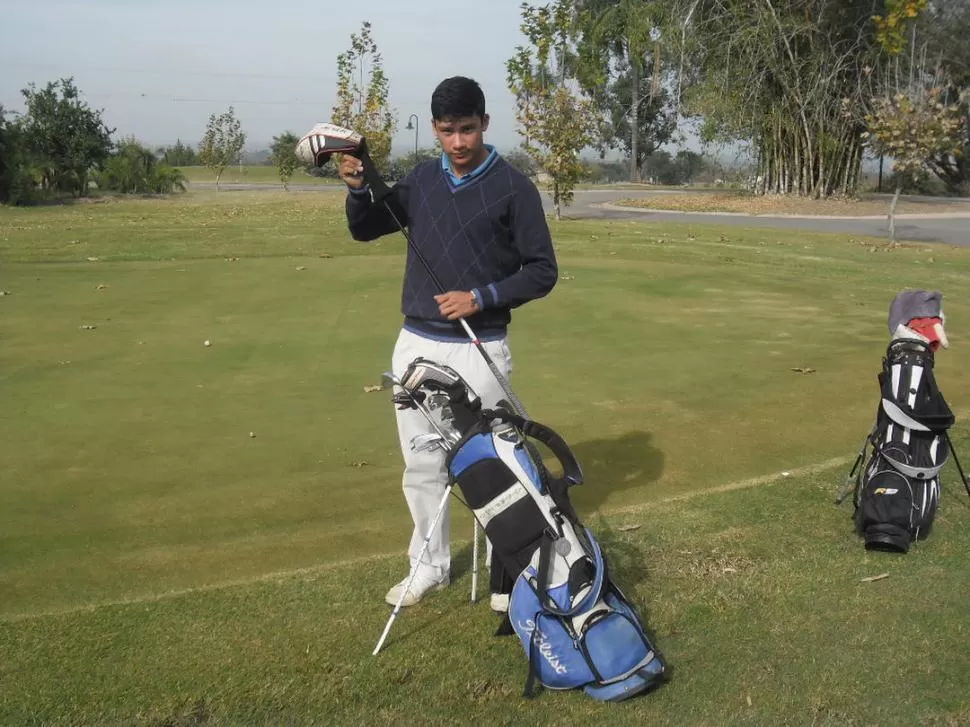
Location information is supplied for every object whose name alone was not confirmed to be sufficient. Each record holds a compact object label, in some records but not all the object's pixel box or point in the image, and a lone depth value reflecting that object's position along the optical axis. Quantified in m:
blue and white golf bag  3.46
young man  3.81
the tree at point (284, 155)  50.47
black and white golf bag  4.77
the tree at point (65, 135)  40.06
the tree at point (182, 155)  75.88
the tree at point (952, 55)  38.66
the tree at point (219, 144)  54.62
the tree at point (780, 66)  30.47
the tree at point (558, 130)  24.06
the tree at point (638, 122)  66.06
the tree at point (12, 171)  34.66
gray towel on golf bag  5.02
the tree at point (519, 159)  40.33
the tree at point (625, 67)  33.78
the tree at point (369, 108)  34.34
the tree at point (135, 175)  43.09
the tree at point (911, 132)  20.41
